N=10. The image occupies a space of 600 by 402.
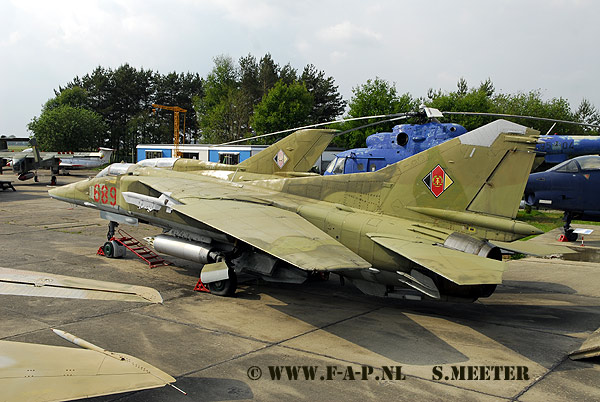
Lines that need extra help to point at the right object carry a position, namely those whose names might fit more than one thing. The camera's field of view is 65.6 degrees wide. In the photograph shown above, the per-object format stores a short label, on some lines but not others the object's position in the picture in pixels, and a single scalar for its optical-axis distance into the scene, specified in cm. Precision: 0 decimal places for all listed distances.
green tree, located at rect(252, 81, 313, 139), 6894
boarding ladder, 1387
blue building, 3737
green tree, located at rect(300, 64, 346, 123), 8181
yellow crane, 4062
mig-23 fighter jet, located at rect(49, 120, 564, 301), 860
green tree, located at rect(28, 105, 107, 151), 7394
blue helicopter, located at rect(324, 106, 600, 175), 1933
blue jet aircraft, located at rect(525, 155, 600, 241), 1869
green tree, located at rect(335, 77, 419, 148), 5481
